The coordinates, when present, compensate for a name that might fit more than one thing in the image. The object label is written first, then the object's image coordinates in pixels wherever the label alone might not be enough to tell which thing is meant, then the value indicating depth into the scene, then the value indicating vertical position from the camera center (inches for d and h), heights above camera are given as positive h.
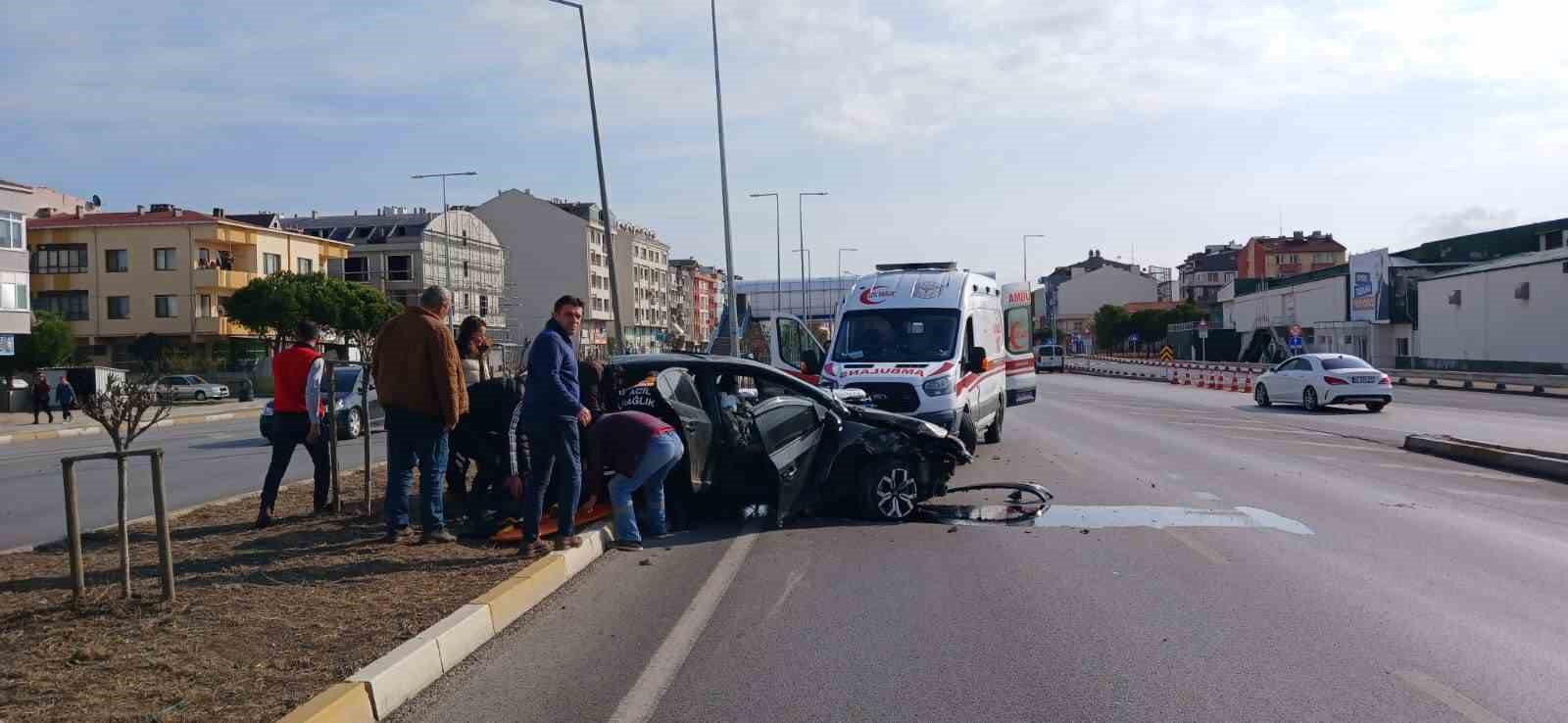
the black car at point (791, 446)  395.9 -36.1
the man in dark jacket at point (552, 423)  323.9 -20.6
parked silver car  2054.6 -54.8
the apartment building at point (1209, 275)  5388.8 +245.6
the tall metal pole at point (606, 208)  956.6 +112.0
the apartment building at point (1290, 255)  4571.9 +275.8
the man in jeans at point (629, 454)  364.5 -33.2
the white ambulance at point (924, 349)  625.0 -6.5
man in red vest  377.1 -17.3
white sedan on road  1087.0 -54.6
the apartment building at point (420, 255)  2952.8 +260.3
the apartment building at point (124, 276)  2620.6 +182.7
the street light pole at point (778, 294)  1472.6 +57.6
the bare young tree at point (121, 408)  286.7 -11.4
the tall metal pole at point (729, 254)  1079.6 +93.0
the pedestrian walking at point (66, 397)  1459.2 -43.2
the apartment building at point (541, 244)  3848.4 +338.6
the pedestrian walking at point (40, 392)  1436.0 -35.9
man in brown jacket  328.2 -9.8
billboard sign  2453.2 +78.2
